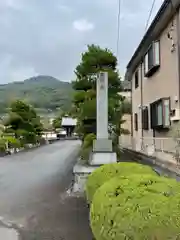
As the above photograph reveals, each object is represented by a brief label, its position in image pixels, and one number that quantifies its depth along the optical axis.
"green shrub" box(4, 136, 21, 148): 16.73
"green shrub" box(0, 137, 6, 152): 15.20
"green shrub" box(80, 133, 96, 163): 7.74
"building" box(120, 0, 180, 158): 6.92
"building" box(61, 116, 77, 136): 40.19
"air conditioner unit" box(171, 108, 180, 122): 6.81
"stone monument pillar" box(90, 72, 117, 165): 5.58
